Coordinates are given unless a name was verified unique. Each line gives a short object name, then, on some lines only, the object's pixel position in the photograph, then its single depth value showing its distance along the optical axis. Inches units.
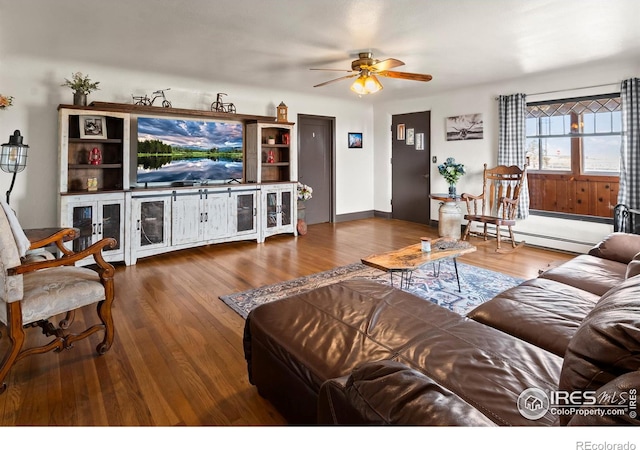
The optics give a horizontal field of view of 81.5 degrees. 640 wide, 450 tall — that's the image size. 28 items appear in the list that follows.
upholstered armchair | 76.6
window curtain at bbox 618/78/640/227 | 171.3
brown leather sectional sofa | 32.8
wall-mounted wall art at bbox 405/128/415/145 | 283.4
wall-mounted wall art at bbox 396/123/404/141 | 290.4
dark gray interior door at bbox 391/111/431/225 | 277.1
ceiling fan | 151.8
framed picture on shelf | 169.3
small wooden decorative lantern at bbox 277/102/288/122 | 237.5
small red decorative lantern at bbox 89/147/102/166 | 175.7
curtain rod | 179.3
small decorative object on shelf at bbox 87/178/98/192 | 170.9
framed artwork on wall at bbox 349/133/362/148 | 299.0
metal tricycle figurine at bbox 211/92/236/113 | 216.6
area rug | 127.3
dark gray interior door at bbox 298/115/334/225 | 274.7
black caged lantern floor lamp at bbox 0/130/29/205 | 127.1
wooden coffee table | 116.0
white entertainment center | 163.0
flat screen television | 193.6
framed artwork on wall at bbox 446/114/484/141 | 238.2
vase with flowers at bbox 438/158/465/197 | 240.2
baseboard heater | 194.1
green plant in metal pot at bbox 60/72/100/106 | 166.1
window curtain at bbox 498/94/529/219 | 212.1
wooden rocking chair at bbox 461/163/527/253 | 207.0
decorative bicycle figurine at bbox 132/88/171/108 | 191.9
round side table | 232.4
